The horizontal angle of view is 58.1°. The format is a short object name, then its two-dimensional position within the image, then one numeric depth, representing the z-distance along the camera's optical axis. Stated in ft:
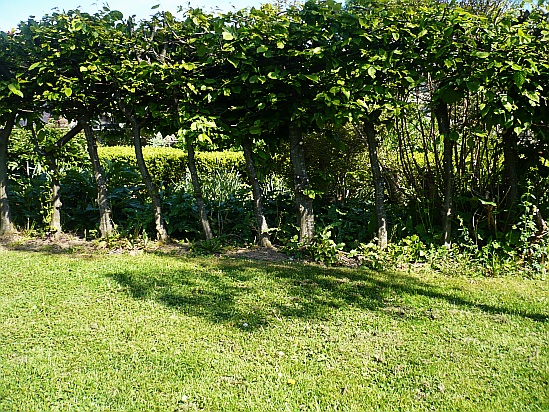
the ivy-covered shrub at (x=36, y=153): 20.44
